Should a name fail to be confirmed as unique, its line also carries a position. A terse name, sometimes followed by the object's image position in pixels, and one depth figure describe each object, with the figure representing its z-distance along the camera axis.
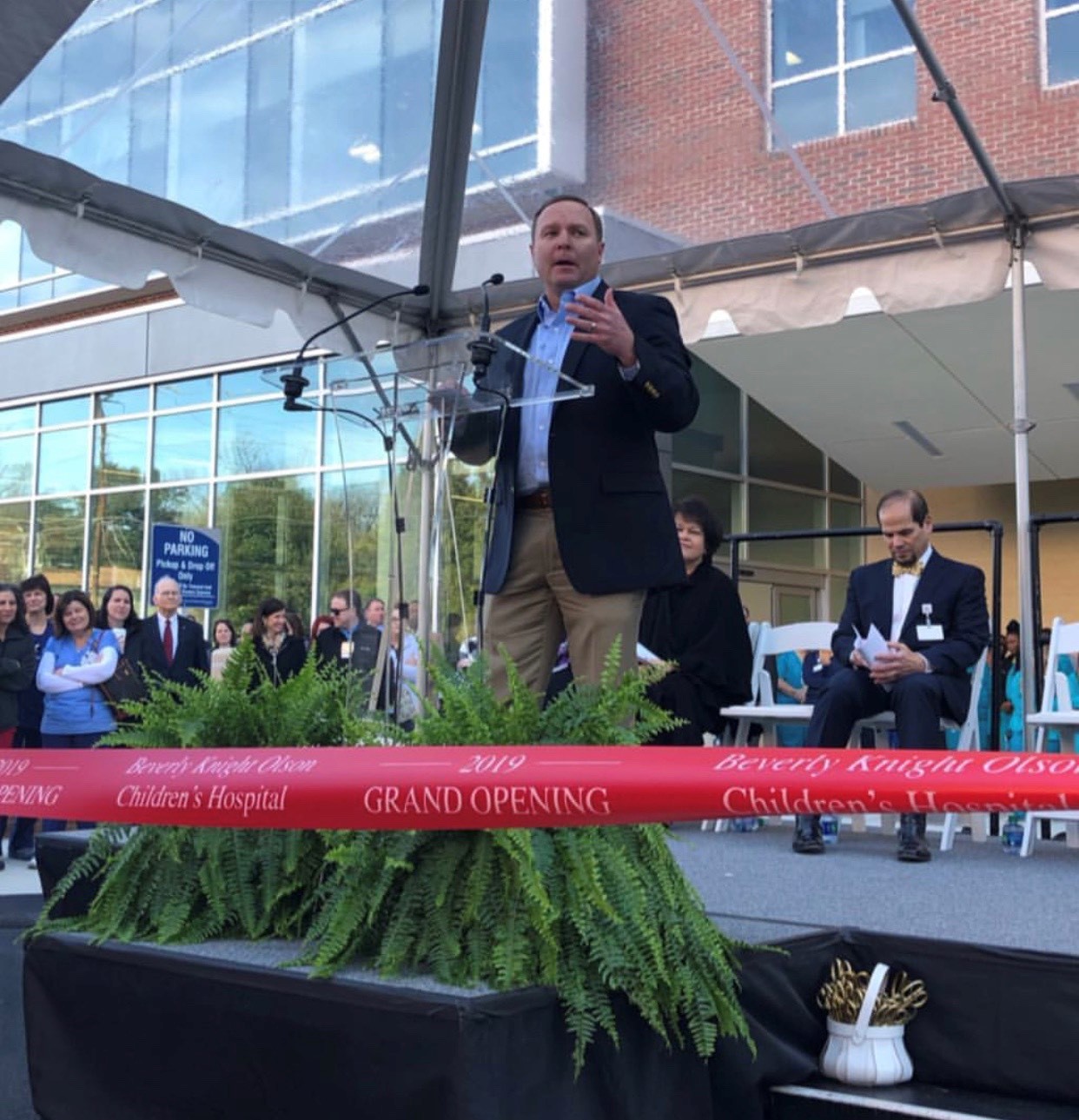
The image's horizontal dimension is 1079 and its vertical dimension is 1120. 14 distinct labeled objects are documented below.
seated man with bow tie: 4.56
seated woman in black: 4.84
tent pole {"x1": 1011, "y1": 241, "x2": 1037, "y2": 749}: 5.54
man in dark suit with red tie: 7.82
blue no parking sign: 10.96
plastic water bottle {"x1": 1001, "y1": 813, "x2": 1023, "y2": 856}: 4.54
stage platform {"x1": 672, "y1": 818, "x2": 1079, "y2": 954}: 2.56
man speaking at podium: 2.89
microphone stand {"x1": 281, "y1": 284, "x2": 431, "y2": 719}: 4.99
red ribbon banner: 1.78
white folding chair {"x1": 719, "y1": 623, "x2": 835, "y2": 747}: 5.59
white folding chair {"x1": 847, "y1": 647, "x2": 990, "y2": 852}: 4.89
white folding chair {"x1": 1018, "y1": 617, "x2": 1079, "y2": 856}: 4.65
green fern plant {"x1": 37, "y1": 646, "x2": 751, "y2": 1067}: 1.93
